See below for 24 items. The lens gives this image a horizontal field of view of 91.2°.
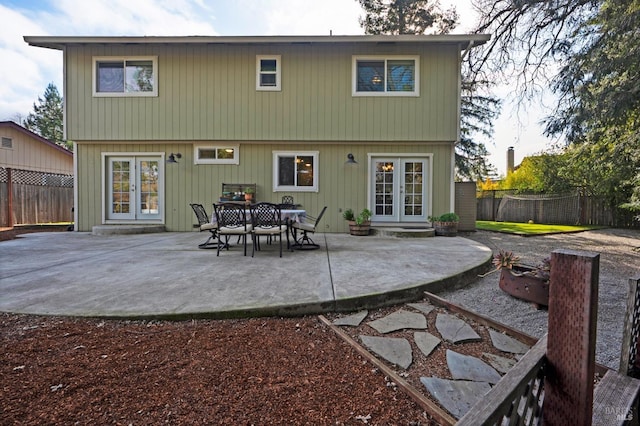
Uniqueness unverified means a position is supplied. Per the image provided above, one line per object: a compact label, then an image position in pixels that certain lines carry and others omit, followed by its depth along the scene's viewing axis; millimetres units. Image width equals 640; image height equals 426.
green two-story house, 7609
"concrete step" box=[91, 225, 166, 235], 7156
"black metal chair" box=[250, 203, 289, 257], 4492
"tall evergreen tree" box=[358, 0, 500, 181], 12039
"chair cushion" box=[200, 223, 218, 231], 4946
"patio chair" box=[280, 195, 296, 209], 7789
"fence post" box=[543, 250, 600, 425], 898
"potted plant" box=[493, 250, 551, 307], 2805
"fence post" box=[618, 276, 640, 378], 1495
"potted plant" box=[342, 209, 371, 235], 7172
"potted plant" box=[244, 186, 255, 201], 7434
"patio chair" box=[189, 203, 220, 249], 4969
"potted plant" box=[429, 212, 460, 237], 7102
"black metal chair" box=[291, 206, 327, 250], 4907
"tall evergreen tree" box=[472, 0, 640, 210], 5004
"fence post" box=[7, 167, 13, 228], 9172
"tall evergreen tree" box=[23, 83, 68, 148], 33281
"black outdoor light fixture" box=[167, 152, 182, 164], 7825
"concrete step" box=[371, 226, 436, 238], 6832
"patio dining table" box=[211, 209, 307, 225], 4945
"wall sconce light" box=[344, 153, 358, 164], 7707
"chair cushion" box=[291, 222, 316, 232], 4880
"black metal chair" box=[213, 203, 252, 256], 4621
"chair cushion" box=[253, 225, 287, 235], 4480
